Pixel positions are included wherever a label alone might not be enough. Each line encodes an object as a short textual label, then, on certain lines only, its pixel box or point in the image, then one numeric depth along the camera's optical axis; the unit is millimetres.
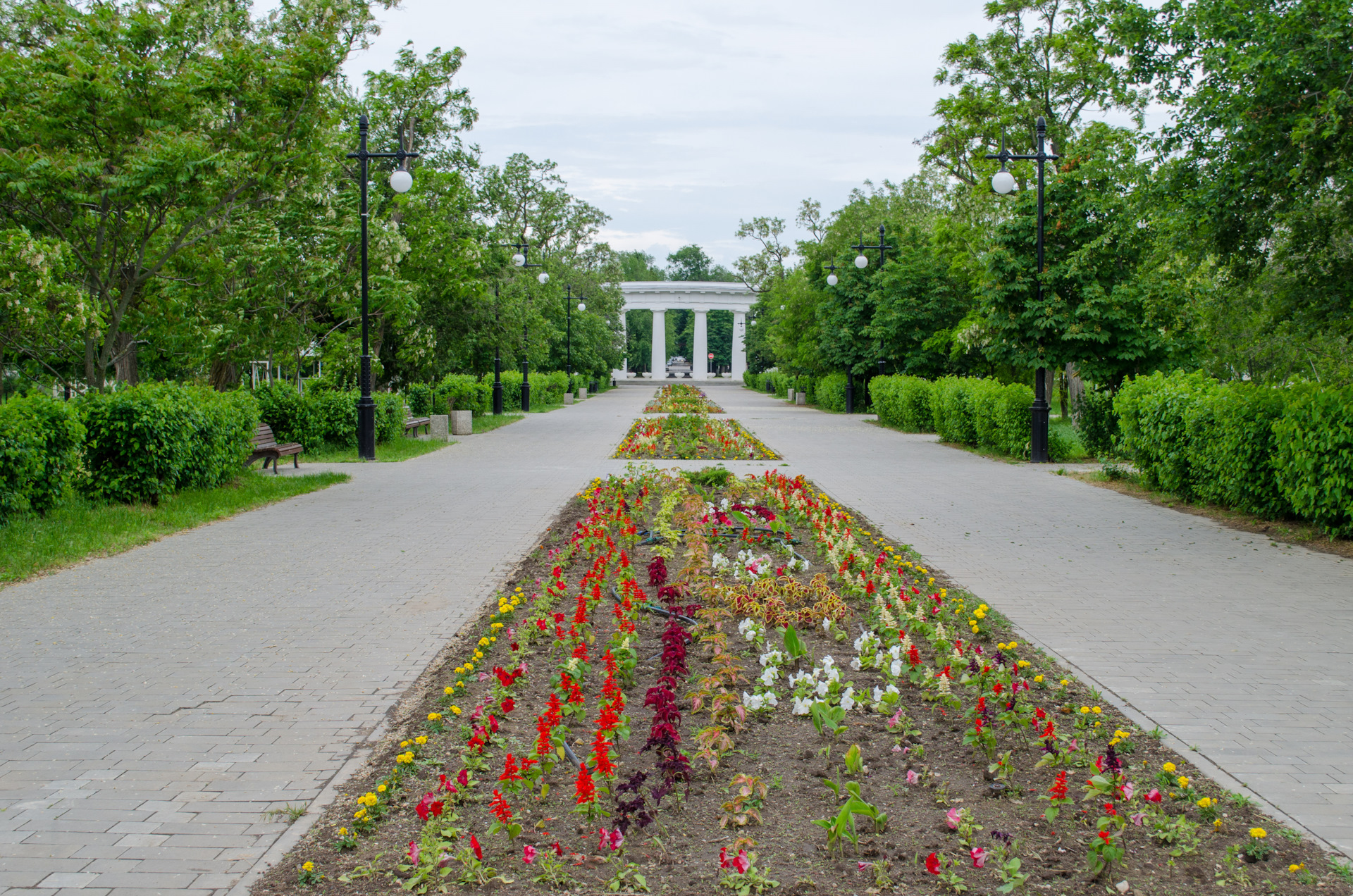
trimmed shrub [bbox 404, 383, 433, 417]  23750
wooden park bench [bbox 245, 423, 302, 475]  14297
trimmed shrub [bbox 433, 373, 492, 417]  26188
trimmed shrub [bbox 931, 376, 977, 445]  19641
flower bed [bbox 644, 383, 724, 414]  30422
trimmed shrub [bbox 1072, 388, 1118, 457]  16531
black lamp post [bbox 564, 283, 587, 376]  49844
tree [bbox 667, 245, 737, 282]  155750
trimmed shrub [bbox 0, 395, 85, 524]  8773
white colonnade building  100875
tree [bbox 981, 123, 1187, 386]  16750
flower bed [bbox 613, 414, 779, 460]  17875
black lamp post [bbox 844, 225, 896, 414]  30406
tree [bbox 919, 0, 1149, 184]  30078
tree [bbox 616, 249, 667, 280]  133000
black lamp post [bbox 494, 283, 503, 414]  30766
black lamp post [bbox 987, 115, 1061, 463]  16484
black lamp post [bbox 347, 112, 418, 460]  17016
